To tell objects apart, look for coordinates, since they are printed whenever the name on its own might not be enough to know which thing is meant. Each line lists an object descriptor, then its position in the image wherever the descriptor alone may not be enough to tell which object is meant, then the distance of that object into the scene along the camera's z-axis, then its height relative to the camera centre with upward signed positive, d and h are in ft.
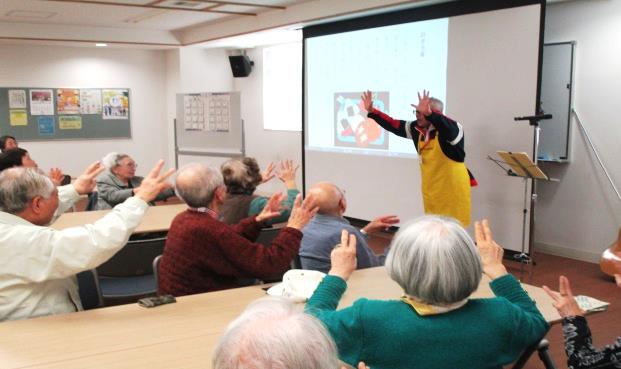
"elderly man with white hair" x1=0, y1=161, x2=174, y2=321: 6.68 -1.42
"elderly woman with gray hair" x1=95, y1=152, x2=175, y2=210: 16.15 -1.86
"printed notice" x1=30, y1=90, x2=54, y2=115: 32.96 +0.51
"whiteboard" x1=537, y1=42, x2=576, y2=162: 18.92 +0.52
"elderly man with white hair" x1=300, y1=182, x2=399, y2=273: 9.25 -1.81
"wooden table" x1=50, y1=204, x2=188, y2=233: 13.21 -2.44
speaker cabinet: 33.50 +2.67
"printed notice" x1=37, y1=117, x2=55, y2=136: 33.24 -0.74
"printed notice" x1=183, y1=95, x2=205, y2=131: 31.09 -0.02
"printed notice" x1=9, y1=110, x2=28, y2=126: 32.53 -0.31
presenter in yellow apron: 16.39 -1.28
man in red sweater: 8.13 -1.77
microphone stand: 16.69 -2.54
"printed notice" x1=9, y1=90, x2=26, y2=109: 32.42 +0.65
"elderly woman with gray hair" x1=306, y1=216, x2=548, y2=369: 4.96 -1.69
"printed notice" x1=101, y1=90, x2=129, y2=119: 34.86 +0.46
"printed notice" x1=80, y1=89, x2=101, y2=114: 34.22 +0.60
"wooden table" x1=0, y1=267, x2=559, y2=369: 5.79 -2.32
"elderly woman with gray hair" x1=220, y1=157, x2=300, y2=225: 11.74 -1.50
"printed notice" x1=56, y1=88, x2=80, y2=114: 33.58 +0.59
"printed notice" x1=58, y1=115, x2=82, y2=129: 33.81 -0.57
